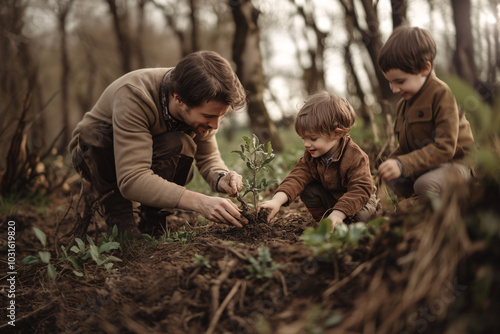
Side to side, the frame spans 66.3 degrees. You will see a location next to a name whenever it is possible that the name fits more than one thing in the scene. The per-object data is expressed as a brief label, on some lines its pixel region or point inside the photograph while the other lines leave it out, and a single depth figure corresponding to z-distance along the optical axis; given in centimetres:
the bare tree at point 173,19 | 1325
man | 242
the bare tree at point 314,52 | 1121
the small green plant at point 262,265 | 162
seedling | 231
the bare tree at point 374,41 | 385
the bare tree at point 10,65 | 477
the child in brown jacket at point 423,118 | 192
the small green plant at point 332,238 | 155
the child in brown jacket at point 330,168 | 225
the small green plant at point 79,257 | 204
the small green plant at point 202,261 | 175
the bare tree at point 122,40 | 1041
